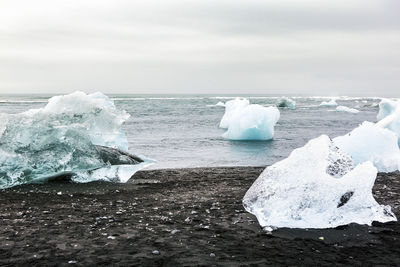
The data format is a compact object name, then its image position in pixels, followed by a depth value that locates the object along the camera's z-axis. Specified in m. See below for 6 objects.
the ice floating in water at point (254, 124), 20.55
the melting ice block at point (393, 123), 16.46
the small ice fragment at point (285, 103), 55.44
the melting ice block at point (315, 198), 5.87
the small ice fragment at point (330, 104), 61.44
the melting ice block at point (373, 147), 11.39
